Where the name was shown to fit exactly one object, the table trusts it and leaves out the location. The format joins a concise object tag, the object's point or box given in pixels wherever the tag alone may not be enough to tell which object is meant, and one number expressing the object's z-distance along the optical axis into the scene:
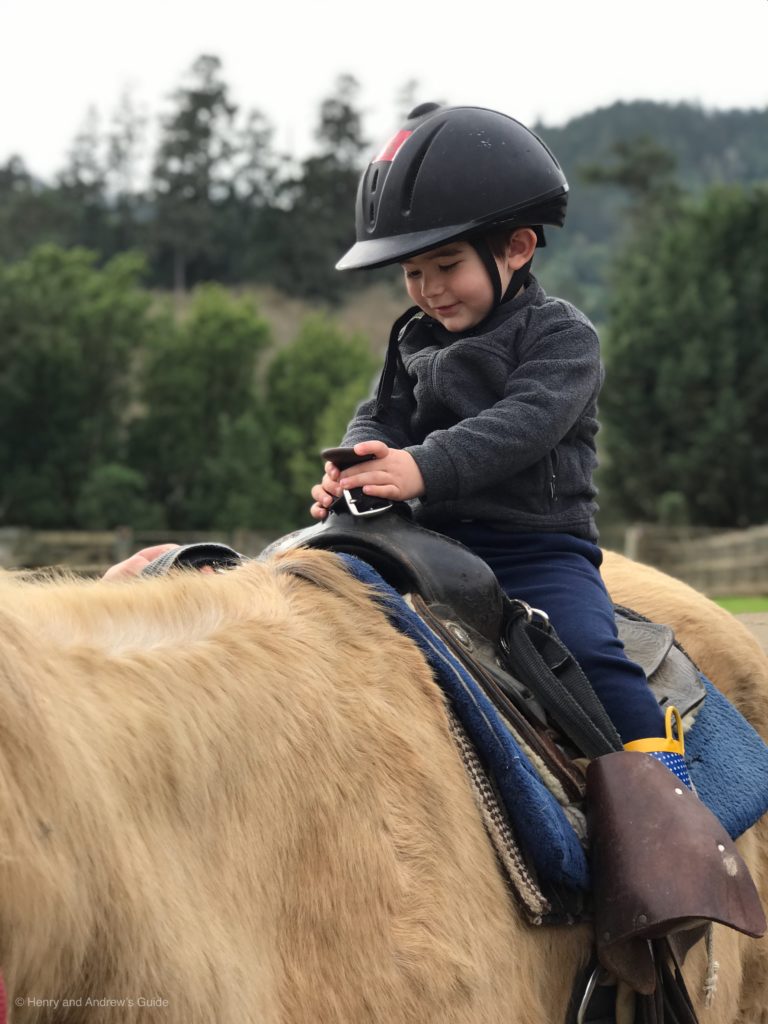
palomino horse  1.58
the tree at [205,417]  55.22
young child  2.68
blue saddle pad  2.30
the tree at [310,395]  58.16
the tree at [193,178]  92.12
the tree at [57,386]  54.38
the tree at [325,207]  92.50
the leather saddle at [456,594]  2.47
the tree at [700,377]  37.09
